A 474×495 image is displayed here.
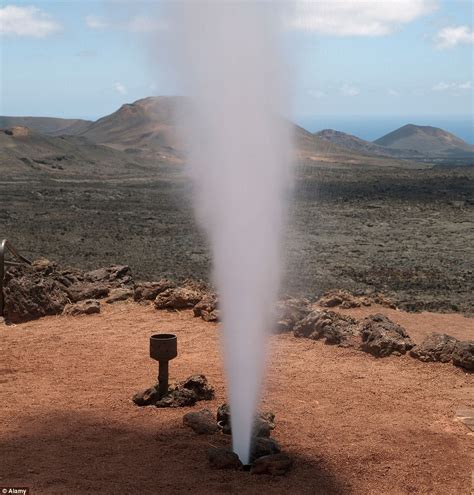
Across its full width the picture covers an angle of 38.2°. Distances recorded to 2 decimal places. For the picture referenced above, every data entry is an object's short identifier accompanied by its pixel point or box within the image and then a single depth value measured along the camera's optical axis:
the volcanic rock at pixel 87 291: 11.23
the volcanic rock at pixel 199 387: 6.77
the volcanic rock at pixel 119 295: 11.26
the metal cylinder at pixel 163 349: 6.35
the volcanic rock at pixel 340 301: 12.03
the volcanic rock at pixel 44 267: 12.20
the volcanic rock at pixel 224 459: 5.08
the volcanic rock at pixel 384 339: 8.46
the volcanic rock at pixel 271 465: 5.02
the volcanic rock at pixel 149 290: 11.12
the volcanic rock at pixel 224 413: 5.95
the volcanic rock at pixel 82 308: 10.40
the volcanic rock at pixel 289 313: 9.57
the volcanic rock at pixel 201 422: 5.80
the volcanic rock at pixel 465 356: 7.94
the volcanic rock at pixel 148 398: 6.59
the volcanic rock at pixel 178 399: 6.51
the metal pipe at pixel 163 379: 6.50
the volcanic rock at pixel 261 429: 5.56
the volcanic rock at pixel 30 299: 10.14
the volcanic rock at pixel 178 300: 10.69
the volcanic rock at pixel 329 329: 8.93
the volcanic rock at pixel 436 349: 8.22
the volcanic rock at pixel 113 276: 12.71
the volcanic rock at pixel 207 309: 10.08
